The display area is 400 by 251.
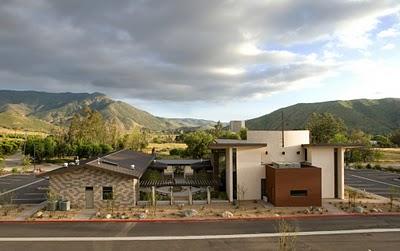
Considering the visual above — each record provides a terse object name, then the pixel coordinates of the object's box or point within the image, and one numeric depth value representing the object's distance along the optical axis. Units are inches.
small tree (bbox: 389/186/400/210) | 1327.8
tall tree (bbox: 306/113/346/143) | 3159.5
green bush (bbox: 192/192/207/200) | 1217.7
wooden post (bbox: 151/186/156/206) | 1121.1
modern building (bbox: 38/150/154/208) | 1114.1
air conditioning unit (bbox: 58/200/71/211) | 1066.3
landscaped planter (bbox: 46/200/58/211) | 1064.7
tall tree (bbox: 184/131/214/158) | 2675.2
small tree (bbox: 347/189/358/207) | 1145.9
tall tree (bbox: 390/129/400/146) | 4298.7
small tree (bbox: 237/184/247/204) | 1214.9
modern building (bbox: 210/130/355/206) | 1125.1
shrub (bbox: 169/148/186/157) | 2890.3
